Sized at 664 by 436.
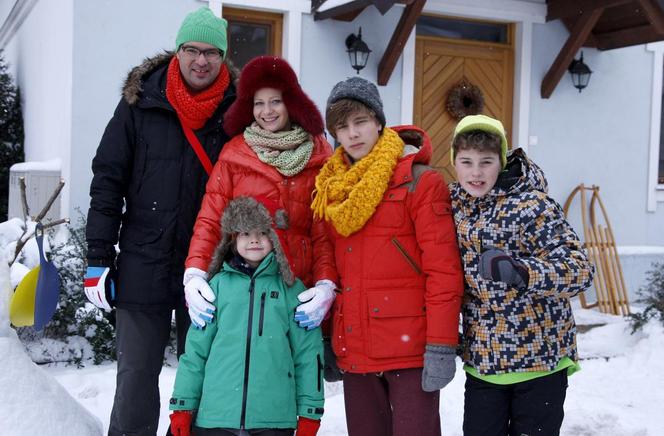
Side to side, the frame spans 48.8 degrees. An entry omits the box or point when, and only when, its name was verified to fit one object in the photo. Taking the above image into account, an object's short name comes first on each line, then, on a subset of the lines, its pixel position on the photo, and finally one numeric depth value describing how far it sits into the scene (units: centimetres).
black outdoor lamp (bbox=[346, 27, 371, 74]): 700
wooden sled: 806
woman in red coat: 294
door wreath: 778
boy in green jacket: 272
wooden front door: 777
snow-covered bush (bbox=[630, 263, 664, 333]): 645
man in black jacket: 310
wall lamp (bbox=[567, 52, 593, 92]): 810
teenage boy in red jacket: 268
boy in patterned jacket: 260
